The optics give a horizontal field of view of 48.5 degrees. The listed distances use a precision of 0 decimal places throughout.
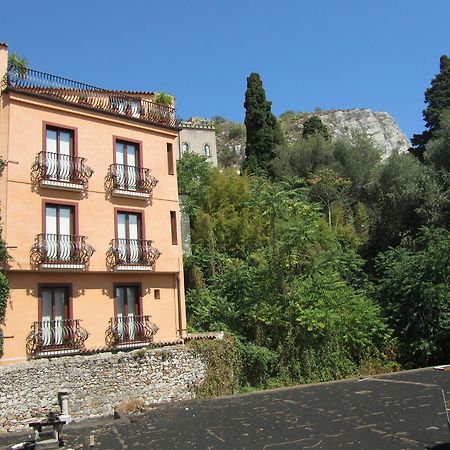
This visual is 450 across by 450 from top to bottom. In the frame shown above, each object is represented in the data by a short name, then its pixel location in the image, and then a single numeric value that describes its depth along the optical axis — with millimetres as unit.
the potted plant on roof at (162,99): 22303
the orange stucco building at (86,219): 16891
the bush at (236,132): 90500
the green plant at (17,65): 17828
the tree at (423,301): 23703
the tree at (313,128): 54838
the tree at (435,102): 43656
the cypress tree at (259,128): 47312
